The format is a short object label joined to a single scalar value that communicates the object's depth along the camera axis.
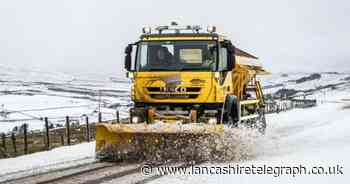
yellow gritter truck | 13.90
